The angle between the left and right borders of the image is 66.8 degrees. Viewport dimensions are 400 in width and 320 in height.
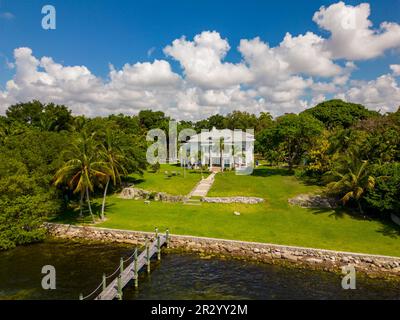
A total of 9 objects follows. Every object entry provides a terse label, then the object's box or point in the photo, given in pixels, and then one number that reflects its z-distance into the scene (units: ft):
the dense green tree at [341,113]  280.92
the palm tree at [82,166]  99.71
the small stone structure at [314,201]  122.83
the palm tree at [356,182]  108.05
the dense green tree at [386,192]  99.65
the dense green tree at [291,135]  166.91
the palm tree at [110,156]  105.70
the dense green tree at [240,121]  356.59
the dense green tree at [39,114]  197.06
